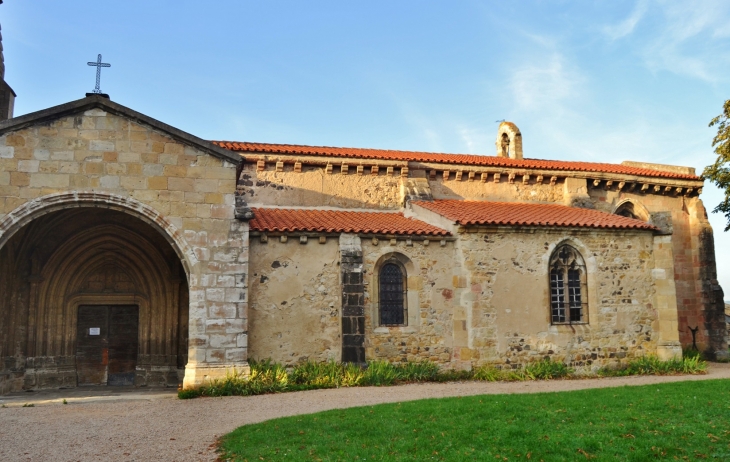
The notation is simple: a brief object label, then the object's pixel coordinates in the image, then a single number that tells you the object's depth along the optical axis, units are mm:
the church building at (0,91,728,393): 13375
